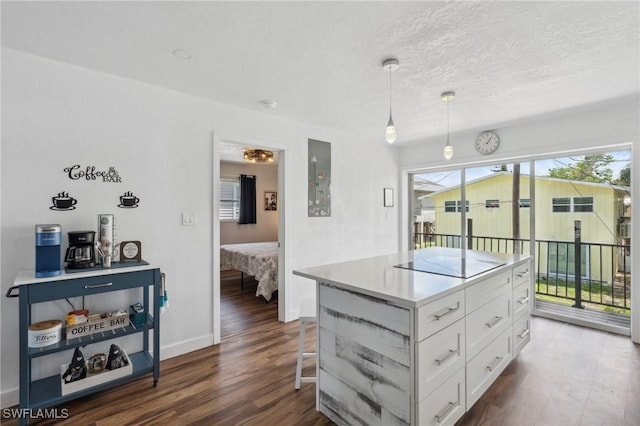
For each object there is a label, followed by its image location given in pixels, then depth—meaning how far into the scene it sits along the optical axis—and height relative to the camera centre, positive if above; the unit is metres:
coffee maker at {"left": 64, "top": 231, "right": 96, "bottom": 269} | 2.09 -0.25
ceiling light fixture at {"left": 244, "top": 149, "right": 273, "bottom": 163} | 5.10 +1.01
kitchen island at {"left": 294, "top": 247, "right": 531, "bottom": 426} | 1.49 -0.70
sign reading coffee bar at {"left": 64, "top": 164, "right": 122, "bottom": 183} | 2.27 +0.31
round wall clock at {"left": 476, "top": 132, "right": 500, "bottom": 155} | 3.98 +0.95
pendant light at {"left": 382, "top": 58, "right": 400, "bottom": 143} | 2.17 +1.07
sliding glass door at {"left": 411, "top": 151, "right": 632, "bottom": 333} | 3.33 -0.12
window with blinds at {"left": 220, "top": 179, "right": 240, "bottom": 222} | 6.45 +0.30
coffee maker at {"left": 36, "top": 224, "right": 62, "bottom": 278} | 1.91 -0.23
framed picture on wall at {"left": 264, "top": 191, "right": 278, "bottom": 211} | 7.04 +0.31
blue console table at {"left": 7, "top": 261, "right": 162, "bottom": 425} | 1.81 -0.66
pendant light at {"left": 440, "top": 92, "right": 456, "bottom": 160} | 2.80 +1.10
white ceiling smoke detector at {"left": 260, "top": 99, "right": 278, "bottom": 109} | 2.98 +1.10
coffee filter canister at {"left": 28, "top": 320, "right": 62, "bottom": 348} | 1.91 -0.76
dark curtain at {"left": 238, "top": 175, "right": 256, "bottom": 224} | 6.58 +0.33
